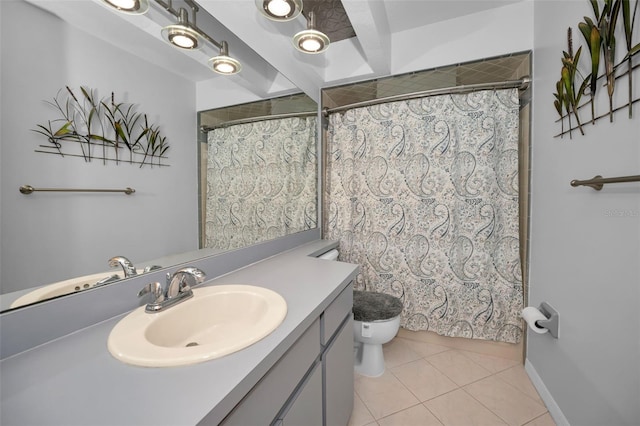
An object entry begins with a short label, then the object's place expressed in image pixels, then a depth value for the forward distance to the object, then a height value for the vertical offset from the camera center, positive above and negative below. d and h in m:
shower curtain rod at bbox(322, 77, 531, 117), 1.75 +0.85
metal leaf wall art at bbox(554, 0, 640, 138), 0.90 +0.59
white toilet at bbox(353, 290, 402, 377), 1.67 -0.79
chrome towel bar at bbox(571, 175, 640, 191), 0.82 +0.09
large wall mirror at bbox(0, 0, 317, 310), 0.64 +0.17
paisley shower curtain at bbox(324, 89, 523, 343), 1.82 -0.01
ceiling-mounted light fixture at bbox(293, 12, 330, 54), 1.44 +0.96
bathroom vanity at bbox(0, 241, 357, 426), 0.46 -0.36
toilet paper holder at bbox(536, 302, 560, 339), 1.39 -0.63
